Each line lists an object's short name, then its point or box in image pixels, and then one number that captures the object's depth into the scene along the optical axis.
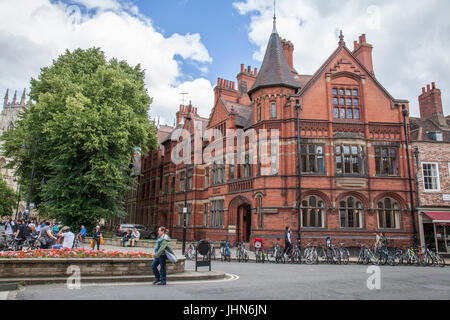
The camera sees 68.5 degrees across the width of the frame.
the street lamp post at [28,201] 25.05
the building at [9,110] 112.12
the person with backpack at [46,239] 14.85
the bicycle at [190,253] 19.93
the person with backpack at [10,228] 20.76
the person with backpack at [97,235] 20.22
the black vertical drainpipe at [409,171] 23.18
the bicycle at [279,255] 18.12
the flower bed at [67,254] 9.80
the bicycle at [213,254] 19.48
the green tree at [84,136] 23.12
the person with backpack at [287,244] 18.11
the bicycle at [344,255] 18.19
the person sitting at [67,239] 13.29
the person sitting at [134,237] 26.23
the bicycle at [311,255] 17.92
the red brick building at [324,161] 23.28
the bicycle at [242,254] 18.94
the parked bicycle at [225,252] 19.00
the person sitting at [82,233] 20.41
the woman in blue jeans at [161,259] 9.59
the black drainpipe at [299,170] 22.33
